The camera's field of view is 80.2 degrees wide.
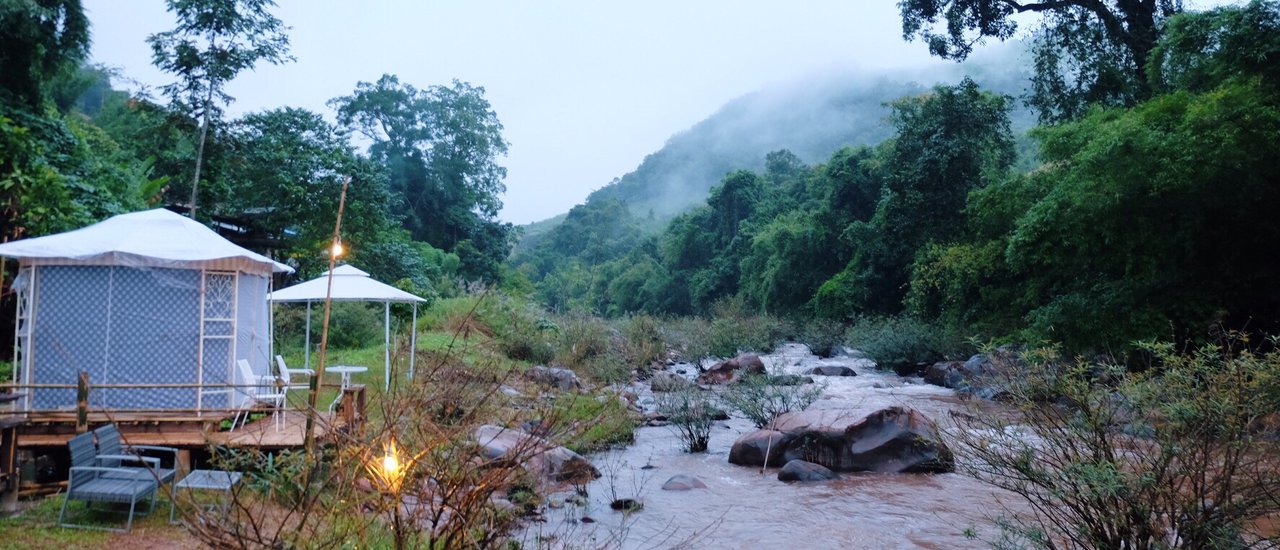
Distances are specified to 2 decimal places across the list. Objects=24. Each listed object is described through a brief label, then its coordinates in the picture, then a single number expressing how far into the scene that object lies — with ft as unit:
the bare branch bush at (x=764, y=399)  37.14
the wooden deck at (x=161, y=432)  22.13
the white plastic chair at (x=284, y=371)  31.41
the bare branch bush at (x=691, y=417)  35.47
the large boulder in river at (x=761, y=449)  31.89
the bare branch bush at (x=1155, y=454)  12.69
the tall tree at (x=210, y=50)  61.72
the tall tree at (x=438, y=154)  133.80
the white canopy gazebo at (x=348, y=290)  38.63
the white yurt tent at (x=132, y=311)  26.91
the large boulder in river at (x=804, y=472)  29.58
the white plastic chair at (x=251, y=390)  28.17
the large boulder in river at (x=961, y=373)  45.88
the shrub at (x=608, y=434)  32.63
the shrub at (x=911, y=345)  65.10
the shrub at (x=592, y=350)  54.72
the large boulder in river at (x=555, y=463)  26.55
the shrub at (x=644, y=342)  66.01
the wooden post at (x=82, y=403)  20.94
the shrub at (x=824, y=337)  86.58
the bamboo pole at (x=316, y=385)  11.35
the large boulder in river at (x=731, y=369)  59.21
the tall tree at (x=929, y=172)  80.53
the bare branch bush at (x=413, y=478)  9.93
